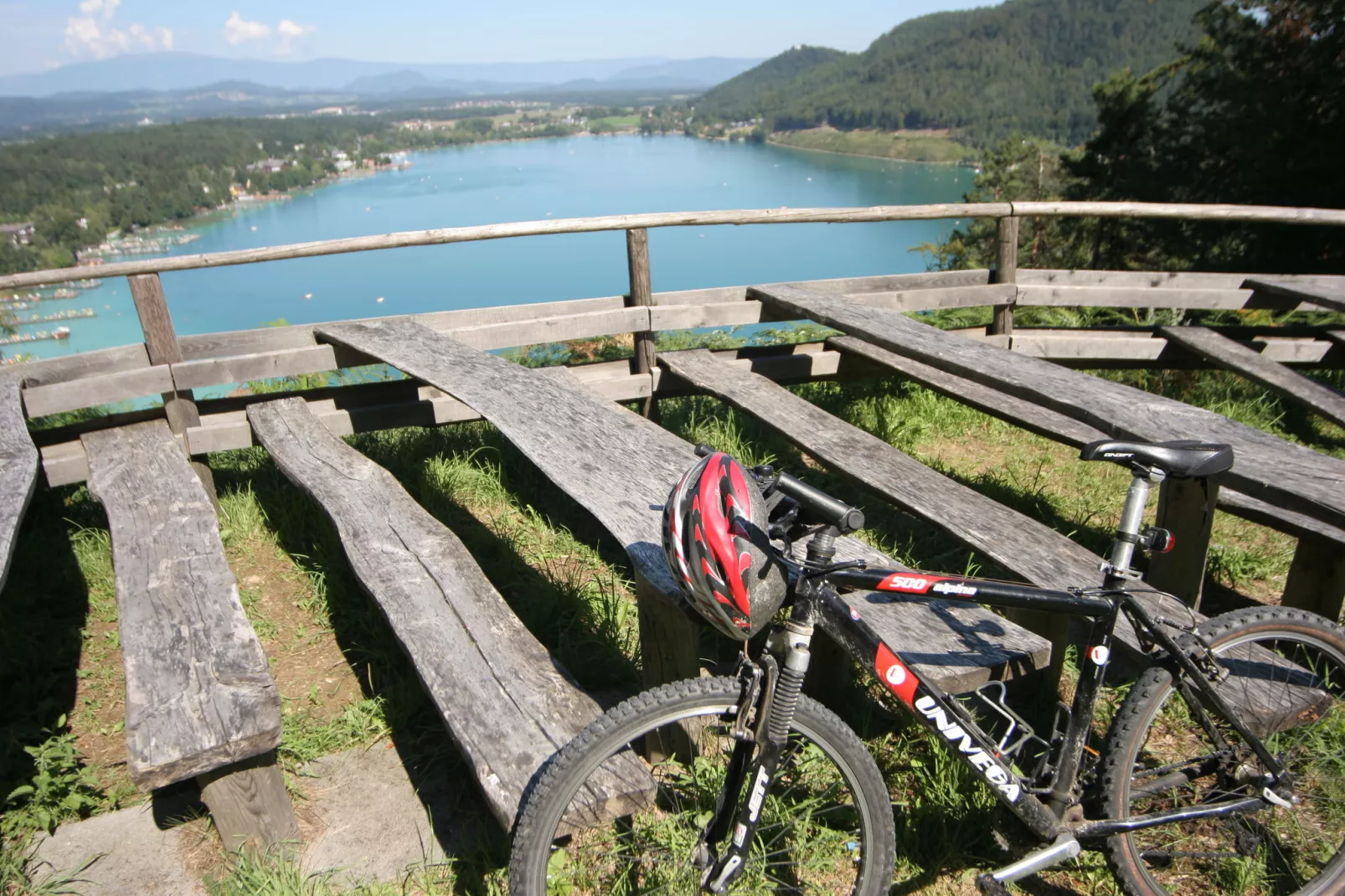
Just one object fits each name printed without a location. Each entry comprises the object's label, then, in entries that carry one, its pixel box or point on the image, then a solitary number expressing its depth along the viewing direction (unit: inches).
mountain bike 69.0
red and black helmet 63.4
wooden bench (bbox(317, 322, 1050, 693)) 86.6
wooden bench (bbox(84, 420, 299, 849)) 78.0
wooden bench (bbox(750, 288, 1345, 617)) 99.1
